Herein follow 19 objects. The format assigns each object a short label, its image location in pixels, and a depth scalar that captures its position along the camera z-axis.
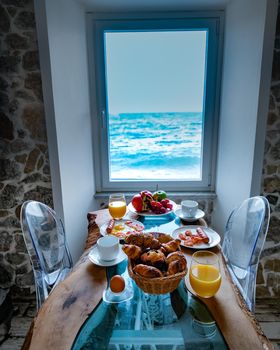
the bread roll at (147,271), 0.98
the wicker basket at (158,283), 0.97
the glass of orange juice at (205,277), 1.05
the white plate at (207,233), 1.41
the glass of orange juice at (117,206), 1.71
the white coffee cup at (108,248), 1.27
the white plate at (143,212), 1.80
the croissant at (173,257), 1.04
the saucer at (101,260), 1.27
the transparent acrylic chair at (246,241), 1.53
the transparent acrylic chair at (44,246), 1.48
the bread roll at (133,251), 1.08
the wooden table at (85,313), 0.90
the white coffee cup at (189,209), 1.74
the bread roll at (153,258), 1.05
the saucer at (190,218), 1.72
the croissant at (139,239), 1.16
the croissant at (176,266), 1.00
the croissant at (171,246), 1.13
